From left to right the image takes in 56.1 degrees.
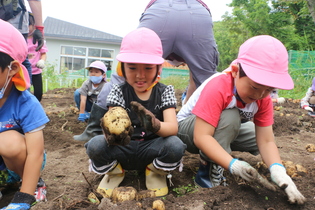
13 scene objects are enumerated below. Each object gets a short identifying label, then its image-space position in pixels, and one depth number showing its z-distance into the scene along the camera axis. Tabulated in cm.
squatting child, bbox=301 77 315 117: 521
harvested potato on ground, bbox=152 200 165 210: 136
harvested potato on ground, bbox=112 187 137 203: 145
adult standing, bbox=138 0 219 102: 253
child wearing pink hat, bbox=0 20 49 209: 145
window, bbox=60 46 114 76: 1958
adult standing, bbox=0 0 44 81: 243
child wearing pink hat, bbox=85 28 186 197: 171
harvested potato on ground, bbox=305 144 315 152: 284
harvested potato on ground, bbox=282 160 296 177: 195
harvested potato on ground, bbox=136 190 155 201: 154
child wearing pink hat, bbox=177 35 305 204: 147
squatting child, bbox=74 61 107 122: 434
